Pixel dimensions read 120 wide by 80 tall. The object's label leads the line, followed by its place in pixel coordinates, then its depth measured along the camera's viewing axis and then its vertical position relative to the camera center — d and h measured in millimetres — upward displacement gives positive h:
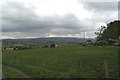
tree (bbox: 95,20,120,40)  49885 +4695
